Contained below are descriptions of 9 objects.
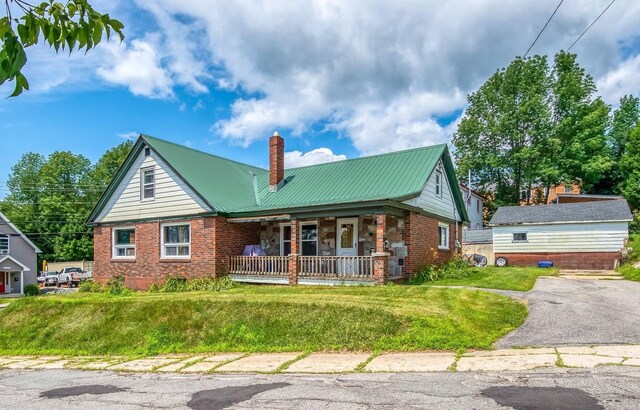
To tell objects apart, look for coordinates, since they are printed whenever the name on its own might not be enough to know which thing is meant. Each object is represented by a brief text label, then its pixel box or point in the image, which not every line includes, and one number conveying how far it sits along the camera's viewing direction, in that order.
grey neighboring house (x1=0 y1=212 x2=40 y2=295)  36.78
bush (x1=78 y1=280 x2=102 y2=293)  21.70
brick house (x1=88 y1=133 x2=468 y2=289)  16.67
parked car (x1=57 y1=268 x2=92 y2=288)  43.59
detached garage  24.86
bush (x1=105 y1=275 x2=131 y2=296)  19.90
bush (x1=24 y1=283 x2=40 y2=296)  35.88
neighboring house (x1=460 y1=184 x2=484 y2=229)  38.78
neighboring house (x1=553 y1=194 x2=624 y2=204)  34.83
